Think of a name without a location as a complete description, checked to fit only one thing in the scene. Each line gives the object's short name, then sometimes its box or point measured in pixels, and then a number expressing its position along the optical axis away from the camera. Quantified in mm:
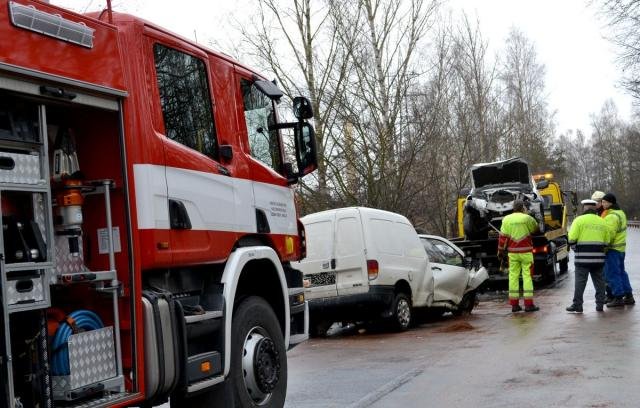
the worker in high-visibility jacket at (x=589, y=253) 11961
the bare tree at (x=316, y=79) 21531
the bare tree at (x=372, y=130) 21438
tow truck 17656
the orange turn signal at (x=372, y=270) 11156
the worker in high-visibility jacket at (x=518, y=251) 12586
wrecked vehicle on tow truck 17984
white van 11164
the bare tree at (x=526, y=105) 49125
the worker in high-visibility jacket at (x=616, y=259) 12367
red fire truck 3846
